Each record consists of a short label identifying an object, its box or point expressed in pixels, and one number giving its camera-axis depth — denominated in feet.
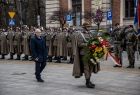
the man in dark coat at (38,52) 52.95
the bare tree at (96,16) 131.41
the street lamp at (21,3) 188.56
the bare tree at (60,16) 152.36
